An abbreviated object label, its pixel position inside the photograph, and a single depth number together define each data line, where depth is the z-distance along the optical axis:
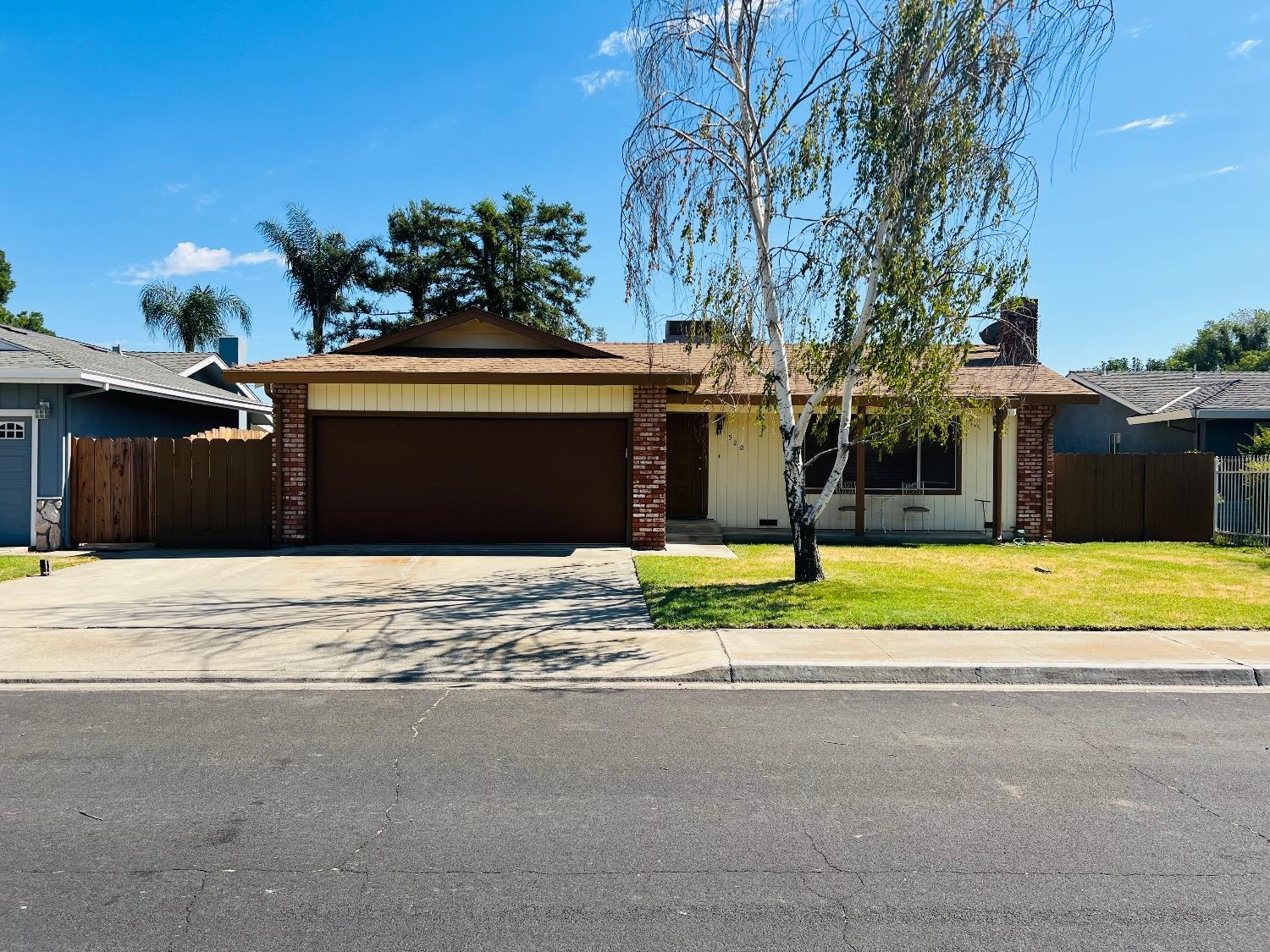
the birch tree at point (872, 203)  8.98
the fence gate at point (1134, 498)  16.44
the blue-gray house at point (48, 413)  13.90
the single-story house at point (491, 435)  14.02
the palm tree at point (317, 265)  33.91
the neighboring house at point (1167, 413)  19.62
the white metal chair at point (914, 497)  17.20
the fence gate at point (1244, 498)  15.48
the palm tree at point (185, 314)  34.06
